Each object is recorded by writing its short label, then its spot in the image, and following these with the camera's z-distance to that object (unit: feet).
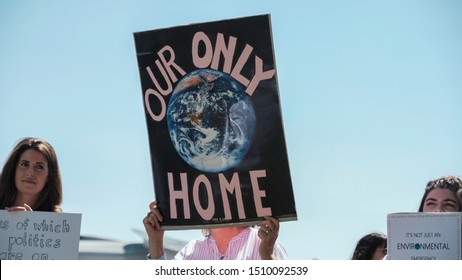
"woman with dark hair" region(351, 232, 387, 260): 45.65
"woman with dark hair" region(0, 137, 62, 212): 39.27
